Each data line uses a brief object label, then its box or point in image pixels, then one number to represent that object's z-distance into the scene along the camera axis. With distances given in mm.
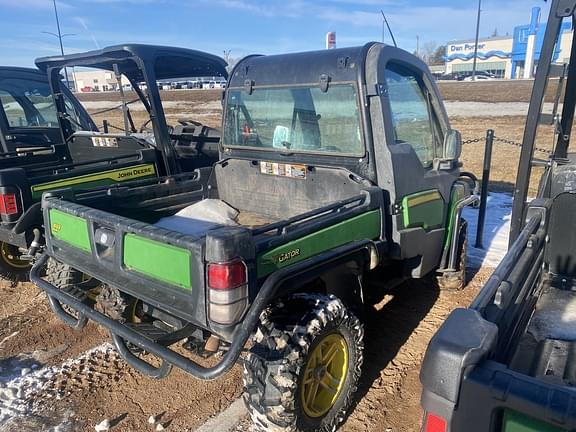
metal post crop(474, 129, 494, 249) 6055
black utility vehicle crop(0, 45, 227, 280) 4570
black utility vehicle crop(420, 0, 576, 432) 1258
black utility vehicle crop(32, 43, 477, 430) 2500
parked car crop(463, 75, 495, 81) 65562
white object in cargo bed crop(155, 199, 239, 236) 3744
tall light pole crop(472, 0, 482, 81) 52000
